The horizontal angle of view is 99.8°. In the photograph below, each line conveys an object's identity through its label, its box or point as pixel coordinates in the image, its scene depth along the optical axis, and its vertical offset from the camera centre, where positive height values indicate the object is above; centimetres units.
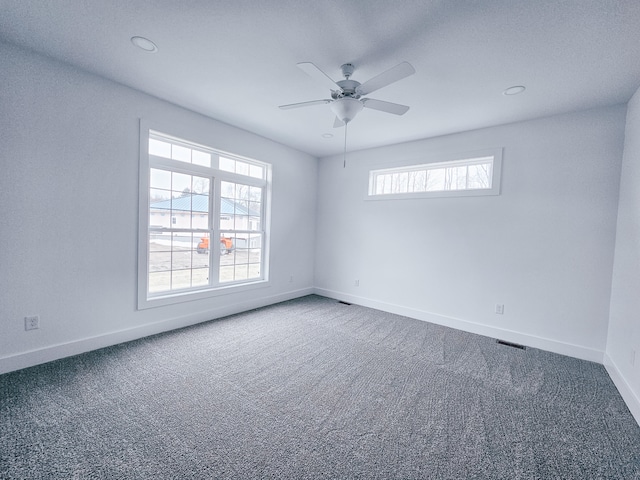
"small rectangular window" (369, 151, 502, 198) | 347 +82
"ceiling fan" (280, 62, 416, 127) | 198 +109
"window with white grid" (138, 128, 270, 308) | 310 +3
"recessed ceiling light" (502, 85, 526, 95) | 247 +139
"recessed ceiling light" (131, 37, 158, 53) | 202 +136
